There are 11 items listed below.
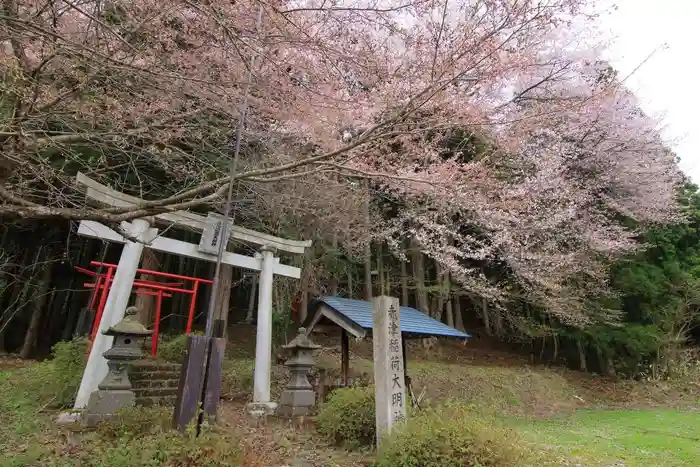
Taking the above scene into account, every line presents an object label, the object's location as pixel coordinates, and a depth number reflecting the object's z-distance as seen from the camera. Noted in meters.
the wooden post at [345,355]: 7.56
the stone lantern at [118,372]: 5.42
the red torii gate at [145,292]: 7.44
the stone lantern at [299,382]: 6.88
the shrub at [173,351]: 9.14
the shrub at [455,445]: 3.66
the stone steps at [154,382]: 7.43
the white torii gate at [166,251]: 5.75
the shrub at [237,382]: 8.52
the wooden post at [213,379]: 3.64
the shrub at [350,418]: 5.23
